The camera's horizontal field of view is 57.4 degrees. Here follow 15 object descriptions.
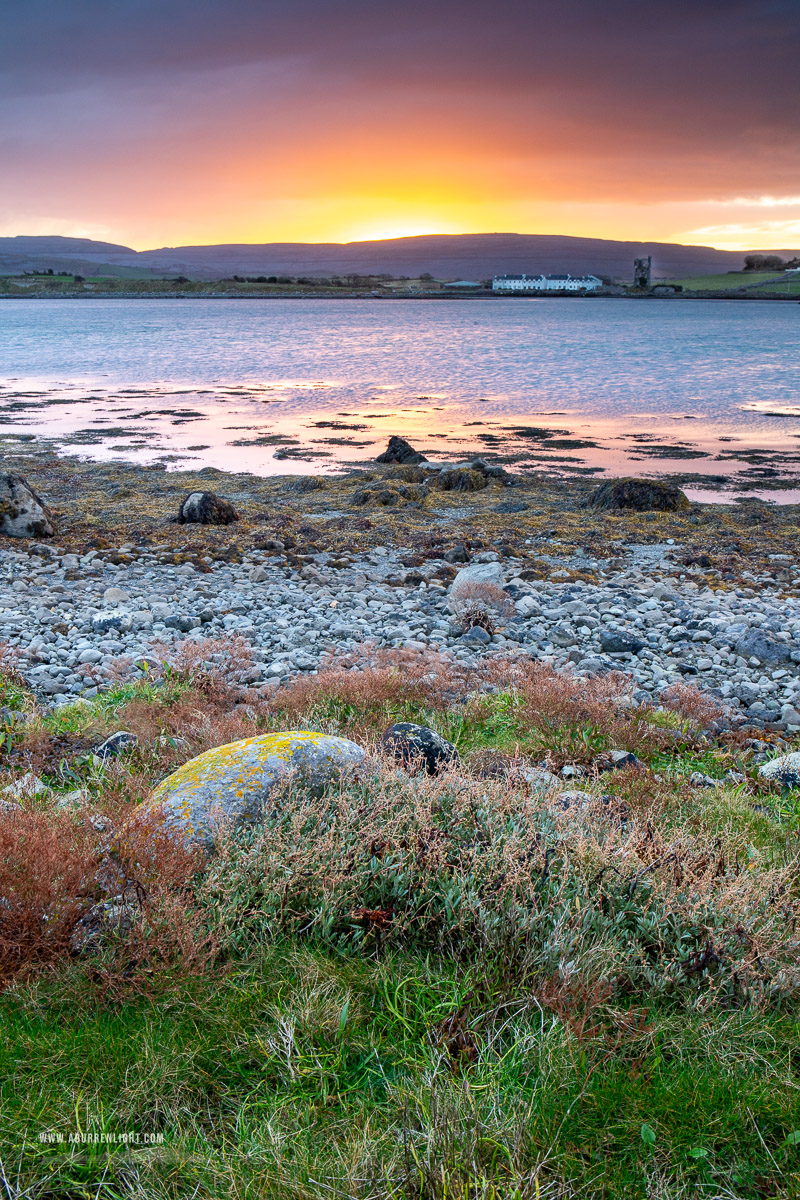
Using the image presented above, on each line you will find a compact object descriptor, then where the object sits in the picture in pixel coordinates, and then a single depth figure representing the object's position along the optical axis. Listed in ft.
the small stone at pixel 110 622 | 29.19
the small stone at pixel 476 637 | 28.58
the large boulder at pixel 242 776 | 11.94
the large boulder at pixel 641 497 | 54.60
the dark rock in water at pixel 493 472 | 64.34
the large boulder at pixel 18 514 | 43.78
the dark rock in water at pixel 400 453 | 70.03
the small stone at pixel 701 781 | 16.92
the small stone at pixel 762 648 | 27.04
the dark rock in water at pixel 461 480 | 61.00
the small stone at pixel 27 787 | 13.44
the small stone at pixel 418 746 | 15.38
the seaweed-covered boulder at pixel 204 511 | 48.55
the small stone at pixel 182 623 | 29.73
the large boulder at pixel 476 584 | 32.50
